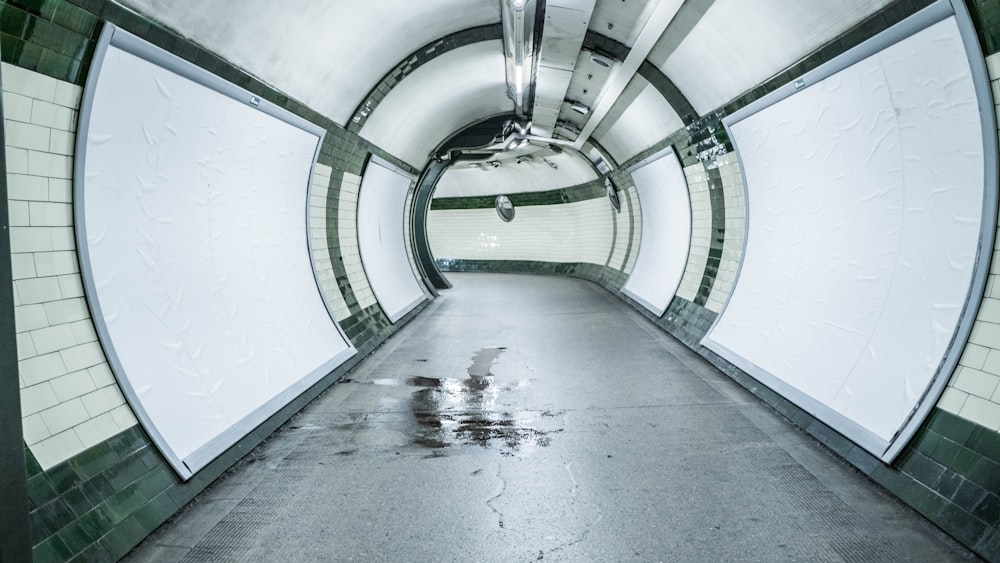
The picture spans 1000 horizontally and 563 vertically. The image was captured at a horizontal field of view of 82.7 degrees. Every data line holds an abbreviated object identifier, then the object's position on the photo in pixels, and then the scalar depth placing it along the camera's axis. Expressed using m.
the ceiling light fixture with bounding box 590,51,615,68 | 6.92
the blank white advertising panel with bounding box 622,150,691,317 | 8.79
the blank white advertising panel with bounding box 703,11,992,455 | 3.19
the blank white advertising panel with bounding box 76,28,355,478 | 3.06
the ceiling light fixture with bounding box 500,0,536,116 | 5.27
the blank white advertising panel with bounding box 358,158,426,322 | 8.41
